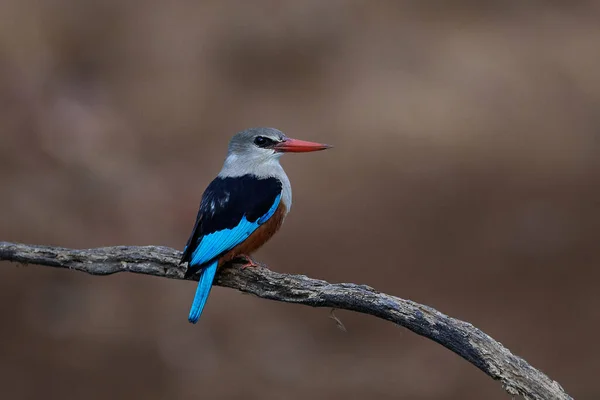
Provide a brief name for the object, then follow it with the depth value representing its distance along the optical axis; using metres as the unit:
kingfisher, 8.56
